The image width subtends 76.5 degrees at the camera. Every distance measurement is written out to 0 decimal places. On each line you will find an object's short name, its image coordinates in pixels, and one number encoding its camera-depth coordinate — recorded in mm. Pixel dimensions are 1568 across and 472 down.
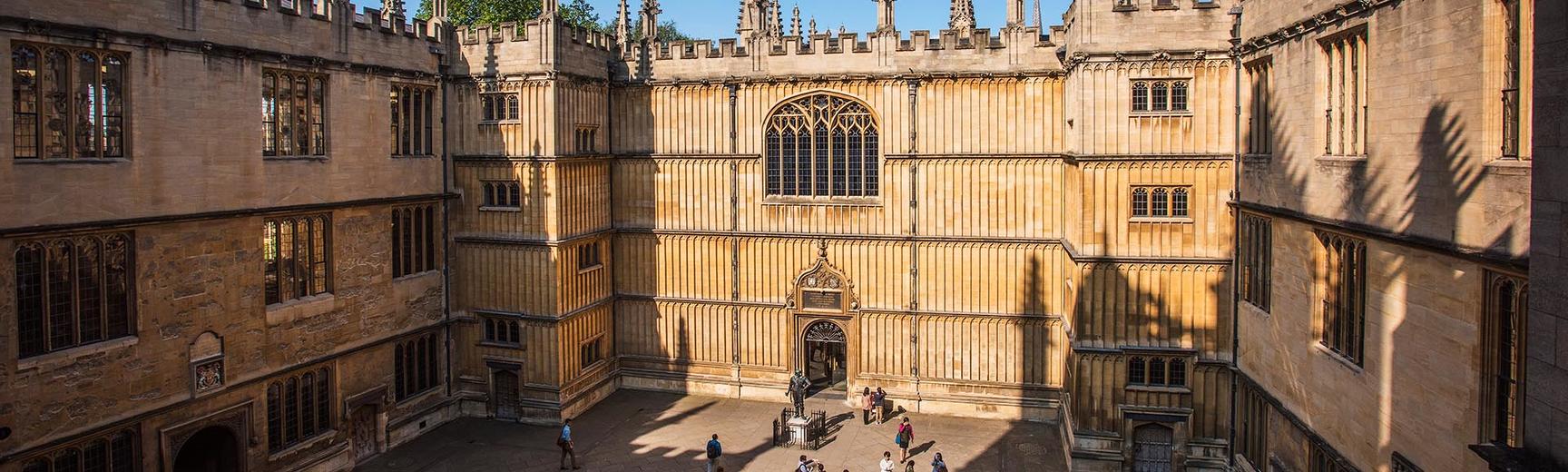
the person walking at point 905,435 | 21688
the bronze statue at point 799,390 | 23875
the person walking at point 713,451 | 21078
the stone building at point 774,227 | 12734
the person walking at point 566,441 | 21578
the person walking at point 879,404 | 24734
